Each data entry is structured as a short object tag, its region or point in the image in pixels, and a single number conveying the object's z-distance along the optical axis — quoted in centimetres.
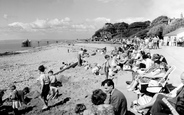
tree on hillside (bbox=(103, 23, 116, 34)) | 10369
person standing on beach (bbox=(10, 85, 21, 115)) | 541
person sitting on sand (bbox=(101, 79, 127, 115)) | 343
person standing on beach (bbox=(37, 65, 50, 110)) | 514
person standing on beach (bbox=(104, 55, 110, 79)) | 790
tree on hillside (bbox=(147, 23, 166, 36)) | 3819
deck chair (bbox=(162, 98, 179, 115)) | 321
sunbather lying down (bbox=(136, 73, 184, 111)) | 355
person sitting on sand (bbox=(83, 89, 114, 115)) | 285
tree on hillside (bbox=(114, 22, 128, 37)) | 10094
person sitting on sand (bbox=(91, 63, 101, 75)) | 1027
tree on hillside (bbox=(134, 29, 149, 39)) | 4882
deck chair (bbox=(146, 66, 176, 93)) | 514
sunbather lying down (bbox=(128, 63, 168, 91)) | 566
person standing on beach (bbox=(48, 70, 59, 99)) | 671
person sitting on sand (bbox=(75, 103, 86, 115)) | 510
